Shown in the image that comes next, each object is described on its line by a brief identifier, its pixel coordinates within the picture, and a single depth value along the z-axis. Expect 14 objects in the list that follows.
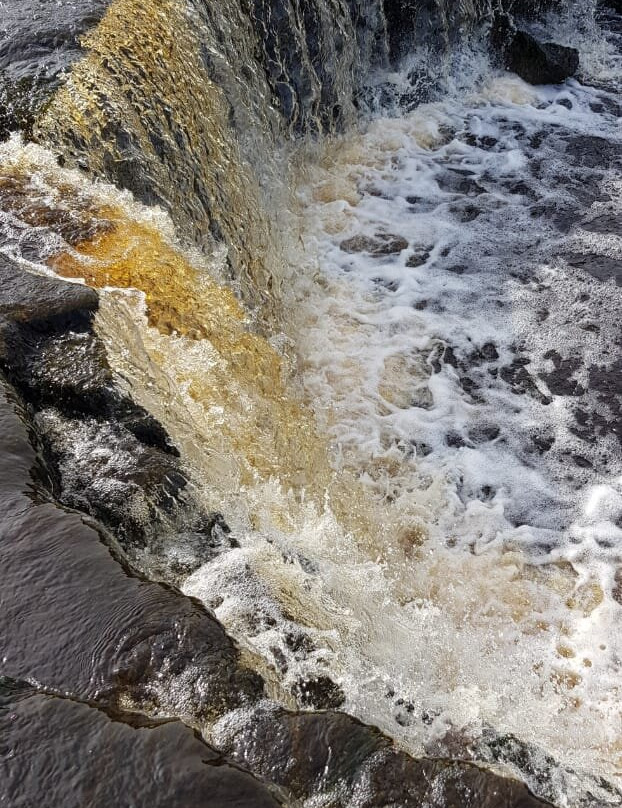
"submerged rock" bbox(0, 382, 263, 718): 2.18
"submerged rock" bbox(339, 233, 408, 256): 6.11
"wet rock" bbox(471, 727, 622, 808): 2.78
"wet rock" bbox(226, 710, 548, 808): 2.12
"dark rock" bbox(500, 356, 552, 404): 4.94
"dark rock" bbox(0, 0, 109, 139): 4.50
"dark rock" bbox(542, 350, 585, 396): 4.94
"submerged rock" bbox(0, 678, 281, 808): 1.89
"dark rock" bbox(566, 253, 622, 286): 5.73
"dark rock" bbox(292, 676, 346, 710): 2.53
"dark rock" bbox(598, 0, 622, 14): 9.37
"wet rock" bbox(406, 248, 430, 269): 5.99
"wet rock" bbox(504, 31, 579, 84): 8.08
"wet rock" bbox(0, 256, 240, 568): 2.89
